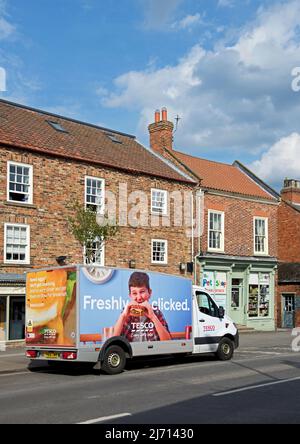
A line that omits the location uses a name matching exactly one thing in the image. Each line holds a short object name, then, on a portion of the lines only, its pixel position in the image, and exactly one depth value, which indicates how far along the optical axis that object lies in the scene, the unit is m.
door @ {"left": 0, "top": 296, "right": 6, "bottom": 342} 22.03
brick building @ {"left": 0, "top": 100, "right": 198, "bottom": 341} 22.44
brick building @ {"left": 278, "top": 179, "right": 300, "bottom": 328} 35.94
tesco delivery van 14.71
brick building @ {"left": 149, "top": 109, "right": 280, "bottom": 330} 30.69
